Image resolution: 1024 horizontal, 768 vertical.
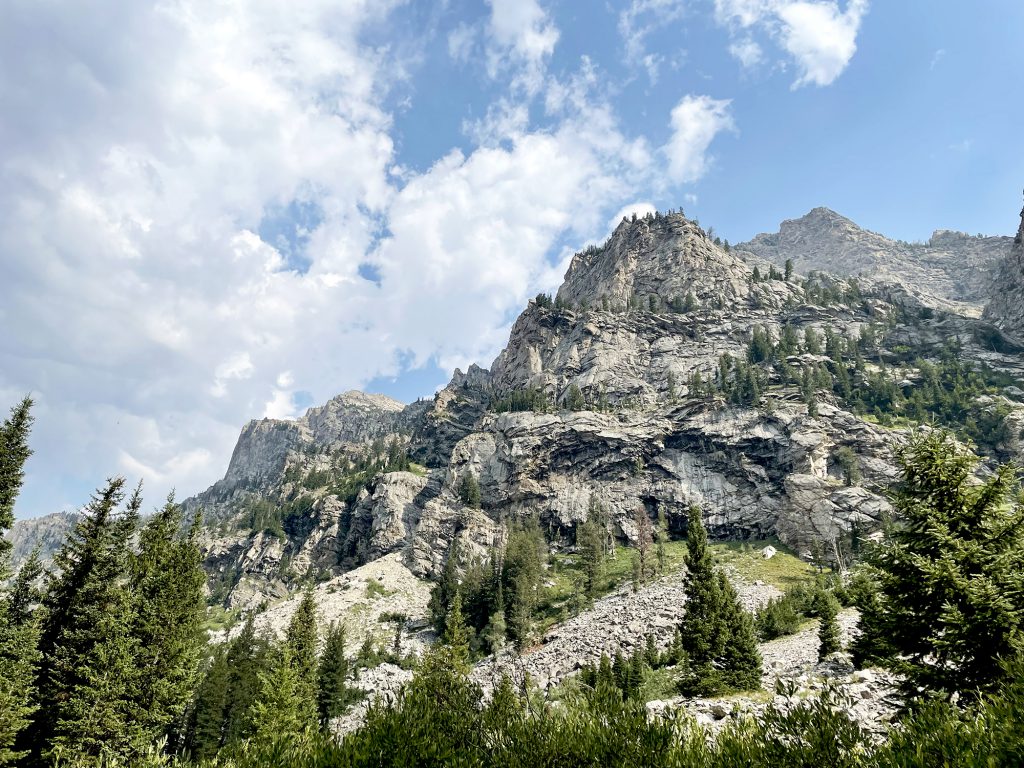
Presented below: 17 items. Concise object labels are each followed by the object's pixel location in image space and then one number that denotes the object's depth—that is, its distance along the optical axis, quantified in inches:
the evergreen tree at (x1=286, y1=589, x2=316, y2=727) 1858.1
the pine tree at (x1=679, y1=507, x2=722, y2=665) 1481.3
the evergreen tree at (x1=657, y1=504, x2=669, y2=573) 4054.9
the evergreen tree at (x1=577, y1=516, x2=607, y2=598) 3823.8
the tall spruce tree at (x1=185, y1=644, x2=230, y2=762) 2192.4
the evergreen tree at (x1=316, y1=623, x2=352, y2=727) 2600.9
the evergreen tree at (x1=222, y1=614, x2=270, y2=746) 2266.2
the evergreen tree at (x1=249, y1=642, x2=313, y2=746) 1407.5
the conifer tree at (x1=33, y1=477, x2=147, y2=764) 1117.7
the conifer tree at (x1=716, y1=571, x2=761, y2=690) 1418.6
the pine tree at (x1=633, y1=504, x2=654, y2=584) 3821.4
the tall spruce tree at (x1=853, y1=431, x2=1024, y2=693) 634.8
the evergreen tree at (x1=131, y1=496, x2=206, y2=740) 1251.8
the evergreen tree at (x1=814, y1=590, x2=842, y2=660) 1557.6
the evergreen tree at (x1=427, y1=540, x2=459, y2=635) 3956.7
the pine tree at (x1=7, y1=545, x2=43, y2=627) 1269.7
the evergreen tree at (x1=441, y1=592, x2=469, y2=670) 1962.4
